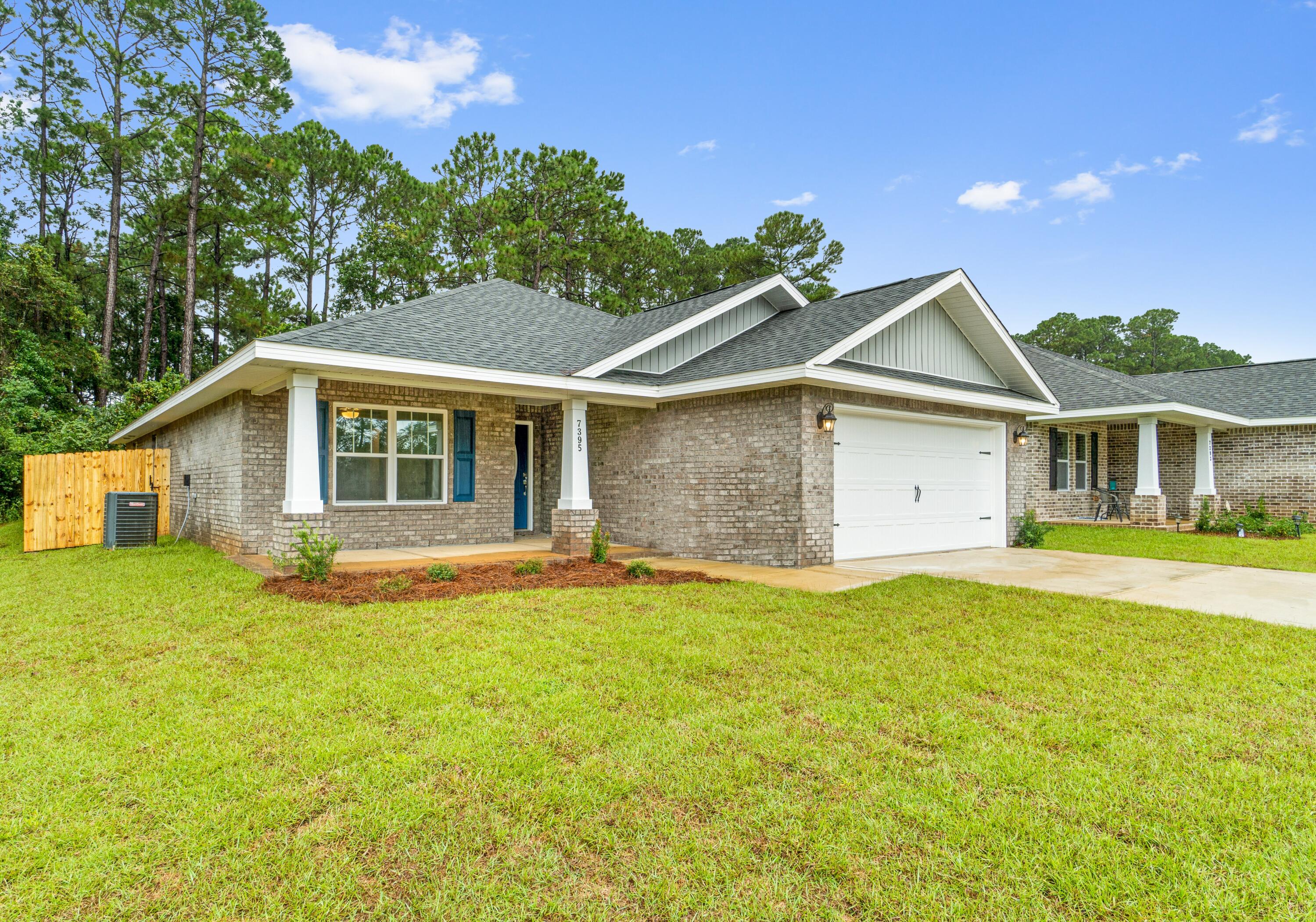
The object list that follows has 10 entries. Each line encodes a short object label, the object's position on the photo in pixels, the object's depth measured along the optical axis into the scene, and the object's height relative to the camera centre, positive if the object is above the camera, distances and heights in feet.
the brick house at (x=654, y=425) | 29.17 +2.29
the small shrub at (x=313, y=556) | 23.85 -3.14
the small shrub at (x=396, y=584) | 22.75 -3.99
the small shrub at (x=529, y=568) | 26.27 -3.94
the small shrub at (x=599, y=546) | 29.27 -3.37
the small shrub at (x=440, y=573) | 24.56 -3.86
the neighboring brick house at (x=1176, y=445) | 50.42 +2.20
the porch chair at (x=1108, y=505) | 55.47 -2.90
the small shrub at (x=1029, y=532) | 39.55 -3.69
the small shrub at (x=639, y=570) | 26.30 -3.98
